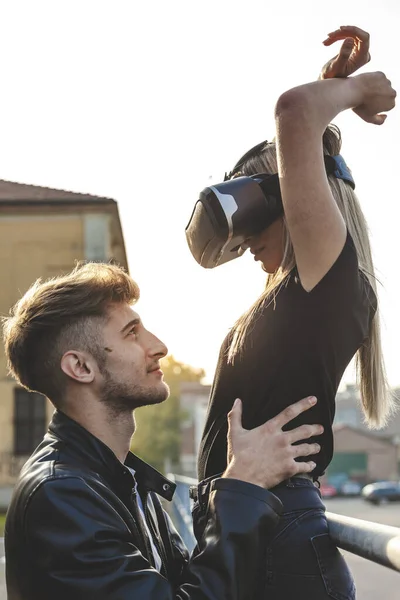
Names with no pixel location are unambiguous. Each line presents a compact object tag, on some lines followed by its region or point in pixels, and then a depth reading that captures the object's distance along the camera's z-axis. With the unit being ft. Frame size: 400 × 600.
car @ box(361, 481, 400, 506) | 167.84
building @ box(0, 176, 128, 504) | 77.36
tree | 195.93
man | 5.53
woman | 5.95
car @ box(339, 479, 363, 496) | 203.72
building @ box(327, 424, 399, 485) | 240.53
